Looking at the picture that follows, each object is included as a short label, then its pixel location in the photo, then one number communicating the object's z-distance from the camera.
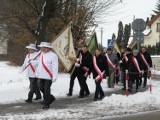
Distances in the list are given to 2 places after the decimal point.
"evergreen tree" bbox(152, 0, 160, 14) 99.56
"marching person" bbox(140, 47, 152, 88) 17.16
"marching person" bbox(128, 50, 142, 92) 15.53
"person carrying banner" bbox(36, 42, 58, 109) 11.05
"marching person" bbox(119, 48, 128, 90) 16.27
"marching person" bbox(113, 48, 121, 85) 17.75
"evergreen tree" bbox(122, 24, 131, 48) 65.88
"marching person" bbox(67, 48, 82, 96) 13.65
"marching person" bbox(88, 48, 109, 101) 12.89
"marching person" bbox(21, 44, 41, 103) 12.32
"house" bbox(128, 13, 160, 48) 75.39
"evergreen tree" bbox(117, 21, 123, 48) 66.31
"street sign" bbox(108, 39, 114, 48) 22.51
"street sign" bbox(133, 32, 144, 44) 17.63
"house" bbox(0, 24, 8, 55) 32.30
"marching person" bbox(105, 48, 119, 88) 16.38
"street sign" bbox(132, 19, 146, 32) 17.66
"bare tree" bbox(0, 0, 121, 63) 20.34
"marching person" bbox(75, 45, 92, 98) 13.44
